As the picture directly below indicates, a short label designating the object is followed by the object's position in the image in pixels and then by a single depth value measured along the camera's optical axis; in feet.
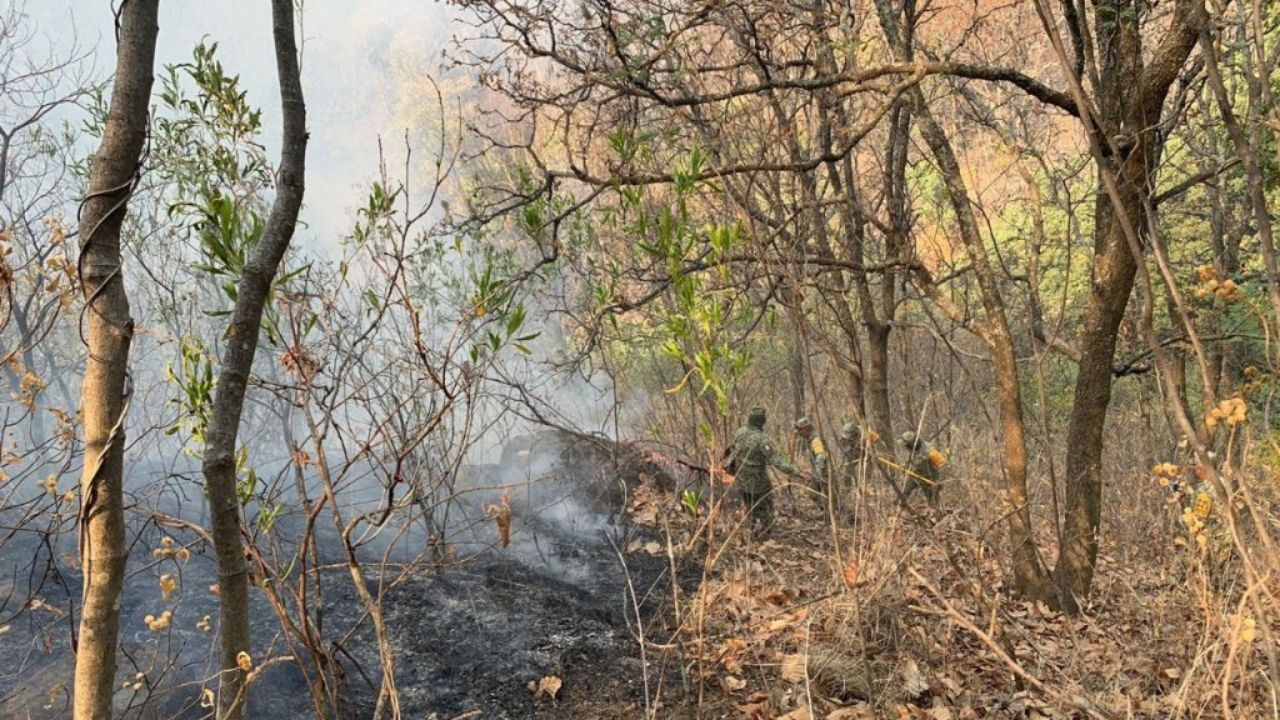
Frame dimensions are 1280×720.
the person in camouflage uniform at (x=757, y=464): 20.79
